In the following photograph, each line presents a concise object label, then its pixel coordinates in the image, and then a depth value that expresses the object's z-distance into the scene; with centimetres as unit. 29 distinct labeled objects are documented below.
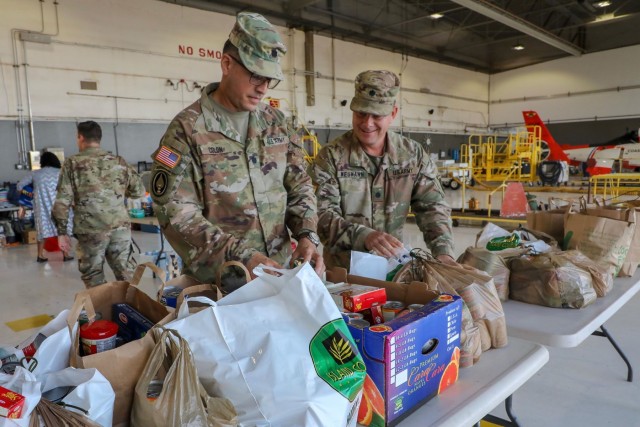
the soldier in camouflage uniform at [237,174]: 149
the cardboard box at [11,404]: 64
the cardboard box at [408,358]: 88
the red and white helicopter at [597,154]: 1284
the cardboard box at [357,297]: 110
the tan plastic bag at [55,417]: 69
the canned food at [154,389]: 77
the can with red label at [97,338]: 90
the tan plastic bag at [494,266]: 175
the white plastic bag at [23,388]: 66
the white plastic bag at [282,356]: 79
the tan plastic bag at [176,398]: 74
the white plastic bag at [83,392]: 73
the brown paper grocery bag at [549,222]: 238
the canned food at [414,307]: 106
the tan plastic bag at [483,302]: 126
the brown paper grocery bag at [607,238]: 201
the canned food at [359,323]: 95
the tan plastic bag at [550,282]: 168
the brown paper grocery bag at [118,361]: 79
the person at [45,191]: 623
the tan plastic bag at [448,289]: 114
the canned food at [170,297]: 120
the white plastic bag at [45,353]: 83
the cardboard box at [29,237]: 802
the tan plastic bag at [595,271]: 179
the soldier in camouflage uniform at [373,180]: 206
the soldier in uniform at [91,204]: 380
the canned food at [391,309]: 109
